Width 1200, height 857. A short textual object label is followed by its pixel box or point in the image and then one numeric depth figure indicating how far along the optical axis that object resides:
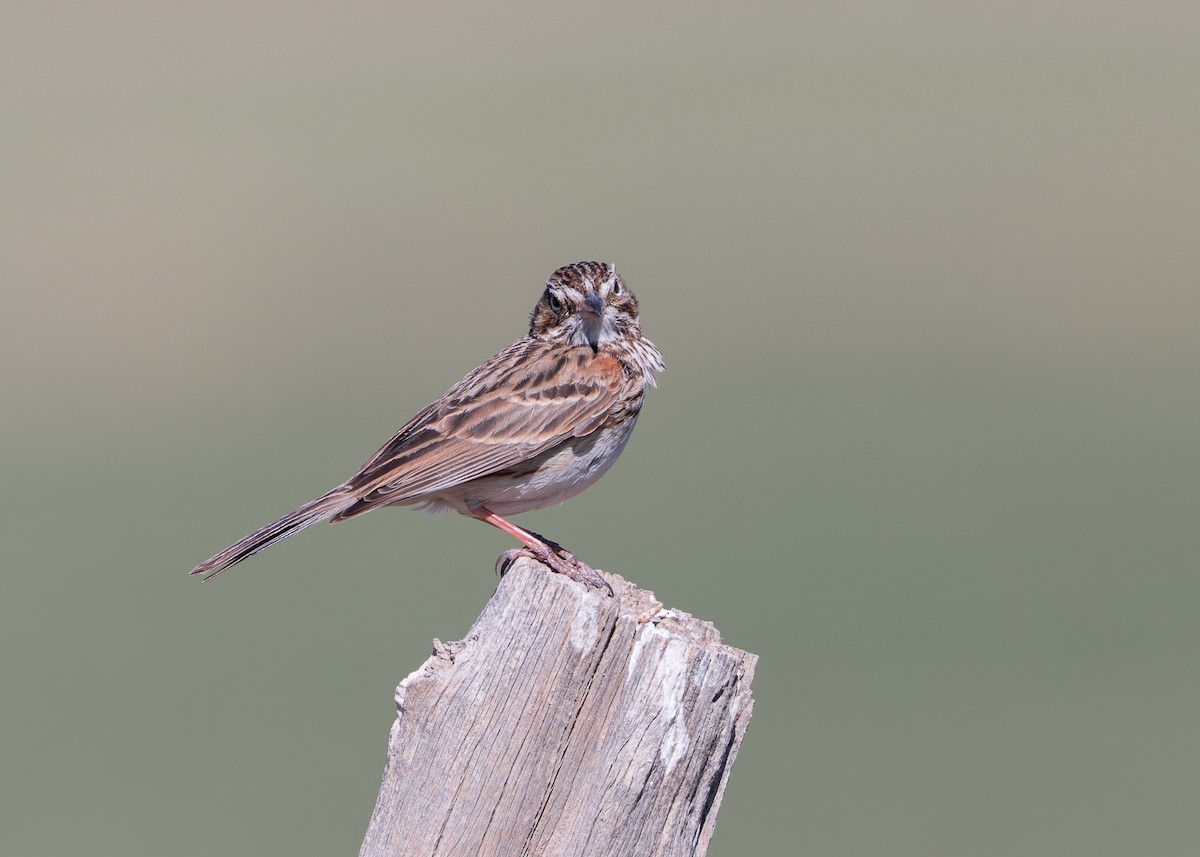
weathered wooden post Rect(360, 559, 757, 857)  9.14
